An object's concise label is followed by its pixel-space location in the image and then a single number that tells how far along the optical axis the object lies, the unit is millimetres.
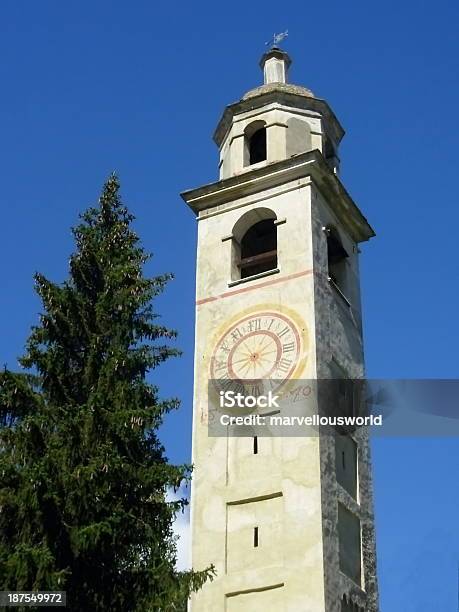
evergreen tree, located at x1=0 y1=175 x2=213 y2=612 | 12891
